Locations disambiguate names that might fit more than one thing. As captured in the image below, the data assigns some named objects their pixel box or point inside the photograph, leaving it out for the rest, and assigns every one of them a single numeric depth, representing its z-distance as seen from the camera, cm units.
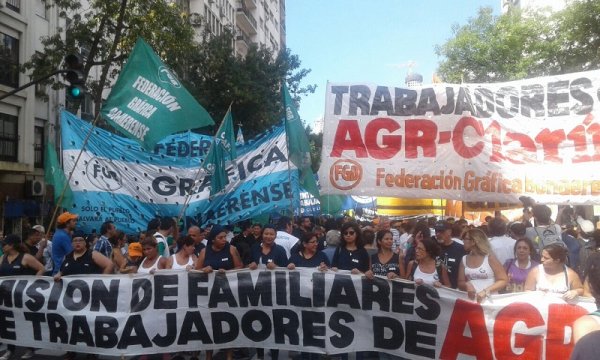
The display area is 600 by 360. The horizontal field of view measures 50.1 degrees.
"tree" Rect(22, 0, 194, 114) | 1981
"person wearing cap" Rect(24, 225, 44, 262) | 915
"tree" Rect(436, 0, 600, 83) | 2689
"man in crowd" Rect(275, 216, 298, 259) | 903
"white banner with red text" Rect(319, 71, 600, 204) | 764
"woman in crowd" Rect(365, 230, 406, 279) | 694
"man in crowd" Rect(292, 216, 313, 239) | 1146
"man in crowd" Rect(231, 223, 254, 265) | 986
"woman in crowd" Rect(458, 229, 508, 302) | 646
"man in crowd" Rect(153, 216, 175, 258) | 842
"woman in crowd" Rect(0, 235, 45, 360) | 768
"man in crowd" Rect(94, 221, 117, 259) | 888
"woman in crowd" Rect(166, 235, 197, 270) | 754
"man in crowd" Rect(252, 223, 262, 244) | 1054
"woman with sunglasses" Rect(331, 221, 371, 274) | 699
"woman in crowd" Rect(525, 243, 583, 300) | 598
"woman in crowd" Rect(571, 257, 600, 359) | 272
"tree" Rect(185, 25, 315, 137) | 2969
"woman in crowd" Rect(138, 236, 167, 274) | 743
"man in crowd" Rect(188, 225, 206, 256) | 847
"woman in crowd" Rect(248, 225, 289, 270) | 746
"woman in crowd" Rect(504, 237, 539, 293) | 670
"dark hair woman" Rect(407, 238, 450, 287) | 666
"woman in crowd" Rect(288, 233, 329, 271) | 714
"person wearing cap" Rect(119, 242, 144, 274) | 804
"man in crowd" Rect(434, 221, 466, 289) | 688
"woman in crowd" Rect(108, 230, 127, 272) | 796
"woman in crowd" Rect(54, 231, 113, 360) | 737
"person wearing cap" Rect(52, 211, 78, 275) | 844
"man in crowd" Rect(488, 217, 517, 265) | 771
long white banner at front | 637
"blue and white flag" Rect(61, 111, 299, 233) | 1100
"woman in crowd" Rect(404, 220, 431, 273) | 736
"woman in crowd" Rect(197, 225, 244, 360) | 723
